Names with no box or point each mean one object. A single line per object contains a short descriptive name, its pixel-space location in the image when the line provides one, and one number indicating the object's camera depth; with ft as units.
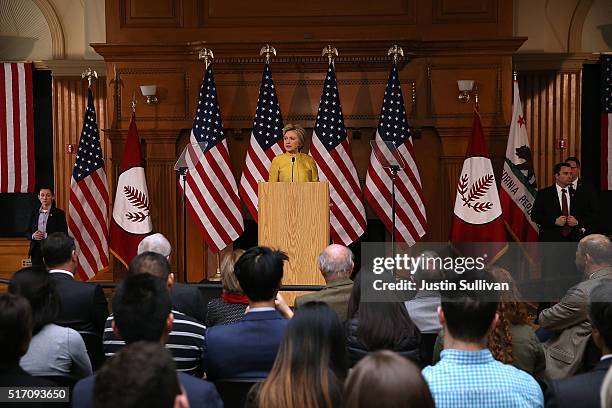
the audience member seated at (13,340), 8.55
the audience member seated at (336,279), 13.53
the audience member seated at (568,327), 13.99
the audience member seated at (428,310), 14.17
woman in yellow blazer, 23.82
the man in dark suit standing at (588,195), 25.91
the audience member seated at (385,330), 11.28
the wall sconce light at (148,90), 29.22
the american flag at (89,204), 29.32
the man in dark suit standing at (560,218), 25.66
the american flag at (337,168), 27.66
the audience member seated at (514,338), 11.22
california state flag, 28.58
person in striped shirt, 10.99
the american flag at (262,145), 27.94
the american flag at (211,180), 27.71
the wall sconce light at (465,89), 28.73
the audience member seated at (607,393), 6.46
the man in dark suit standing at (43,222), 29.40
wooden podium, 20.11
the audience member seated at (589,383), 8.19
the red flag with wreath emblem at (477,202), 27.66
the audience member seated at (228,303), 13.71
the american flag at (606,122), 30.86
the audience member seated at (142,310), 8.81
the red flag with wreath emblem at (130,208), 28.71
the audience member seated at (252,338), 10.36
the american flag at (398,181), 27.73
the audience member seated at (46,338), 10.56
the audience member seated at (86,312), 12.89
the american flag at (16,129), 32.19
